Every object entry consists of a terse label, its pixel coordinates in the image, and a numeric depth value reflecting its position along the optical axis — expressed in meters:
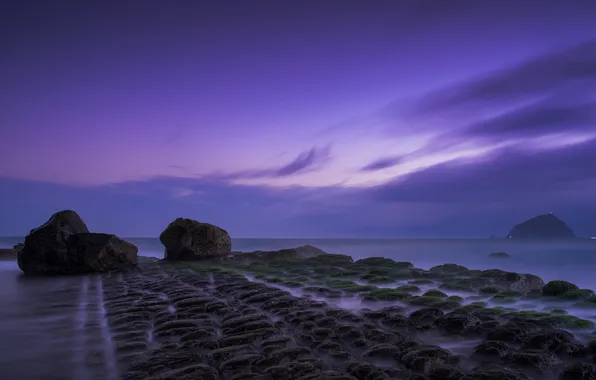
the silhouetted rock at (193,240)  25.11
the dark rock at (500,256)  39.92
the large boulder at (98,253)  19.28
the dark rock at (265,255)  24.92
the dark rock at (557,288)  11.37
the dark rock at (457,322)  7.00
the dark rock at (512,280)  13.97
